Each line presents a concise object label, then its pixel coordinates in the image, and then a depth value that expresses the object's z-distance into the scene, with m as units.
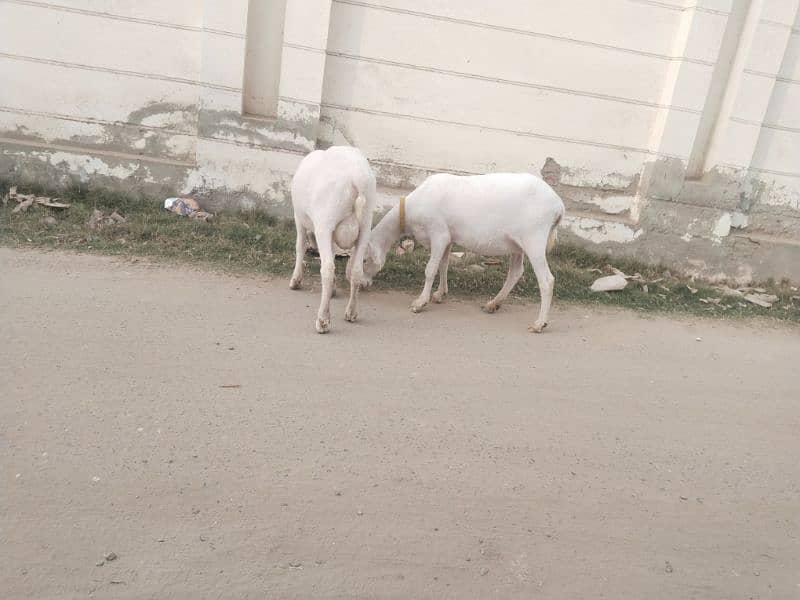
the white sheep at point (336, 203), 4.19
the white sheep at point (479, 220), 4.74
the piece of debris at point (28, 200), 5.74
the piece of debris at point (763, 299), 6.42
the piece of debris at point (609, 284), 6.02
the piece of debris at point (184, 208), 6.14
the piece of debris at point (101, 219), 5.51
